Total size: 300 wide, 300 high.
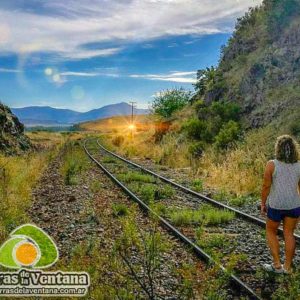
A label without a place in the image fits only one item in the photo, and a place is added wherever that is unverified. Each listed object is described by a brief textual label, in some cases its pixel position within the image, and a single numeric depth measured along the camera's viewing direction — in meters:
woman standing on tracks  5.06
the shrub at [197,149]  17.57
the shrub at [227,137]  16.31
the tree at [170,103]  36.10
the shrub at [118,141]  35.00
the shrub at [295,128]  13.63
